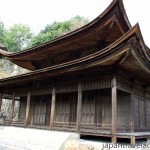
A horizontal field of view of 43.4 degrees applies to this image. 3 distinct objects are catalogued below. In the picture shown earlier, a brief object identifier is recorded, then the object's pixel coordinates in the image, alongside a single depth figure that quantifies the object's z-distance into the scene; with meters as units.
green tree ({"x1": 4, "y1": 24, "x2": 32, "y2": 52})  39.19
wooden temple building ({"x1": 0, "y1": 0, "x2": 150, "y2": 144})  7.04
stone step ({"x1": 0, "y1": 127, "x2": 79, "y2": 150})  7.38
